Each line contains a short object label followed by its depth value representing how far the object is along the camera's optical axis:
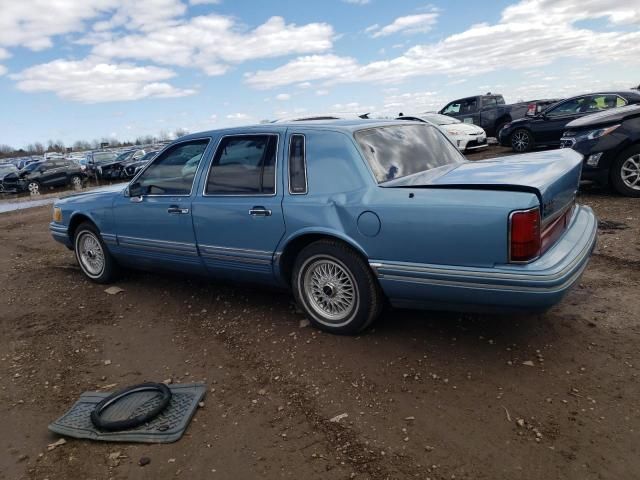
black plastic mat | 2.89
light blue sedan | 3.02
